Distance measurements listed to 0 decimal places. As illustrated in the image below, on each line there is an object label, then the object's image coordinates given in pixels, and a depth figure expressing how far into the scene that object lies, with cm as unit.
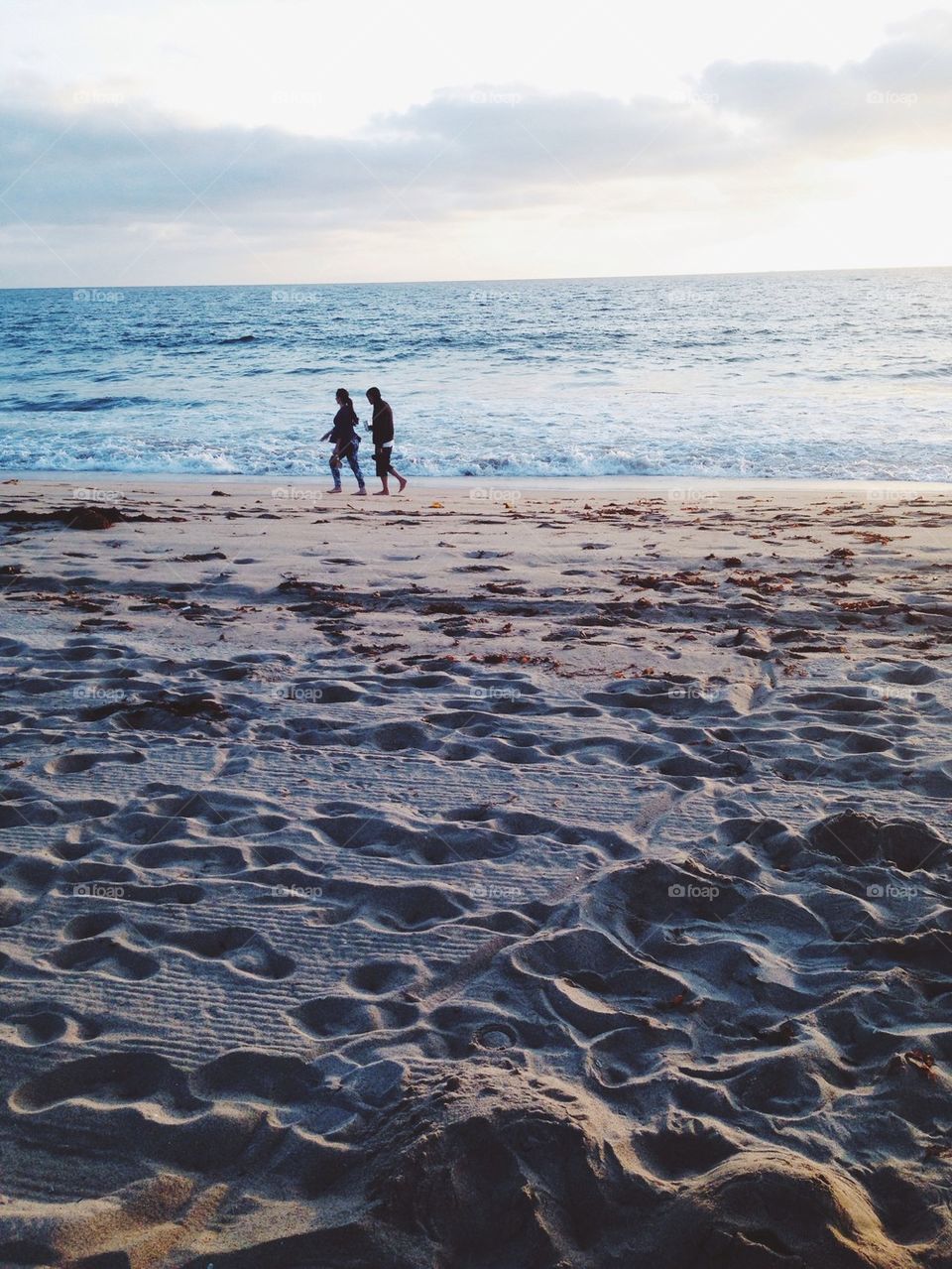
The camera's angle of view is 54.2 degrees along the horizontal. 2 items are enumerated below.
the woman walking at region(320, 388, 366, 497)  1324
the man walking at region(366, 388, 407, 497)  1320
